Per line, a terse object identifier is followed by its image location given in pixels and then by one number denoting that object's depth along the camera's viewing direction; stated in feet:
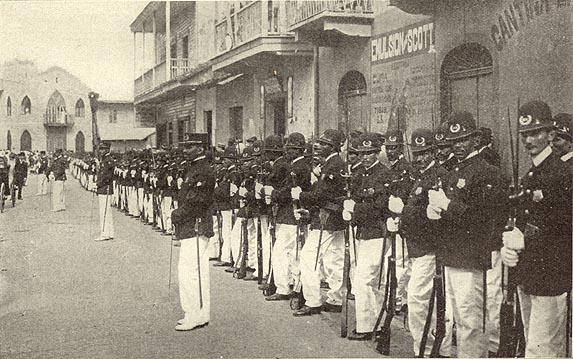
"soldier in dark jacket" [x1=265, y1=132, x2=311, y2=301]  22.11
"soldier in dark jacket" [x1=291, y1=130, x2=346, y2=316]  19.90
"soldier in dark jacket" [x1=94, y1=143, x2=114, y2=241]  37.68
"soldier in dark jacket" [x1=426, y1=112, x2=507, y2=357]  13.60
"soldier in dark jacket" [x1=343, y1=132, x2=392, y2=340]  17.47
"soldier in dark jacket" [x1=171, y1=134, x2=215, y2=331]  18.69
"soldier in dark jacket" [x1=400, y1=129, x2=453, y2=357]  15.08
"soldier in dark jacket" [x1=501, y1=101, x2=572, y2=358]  12.05
